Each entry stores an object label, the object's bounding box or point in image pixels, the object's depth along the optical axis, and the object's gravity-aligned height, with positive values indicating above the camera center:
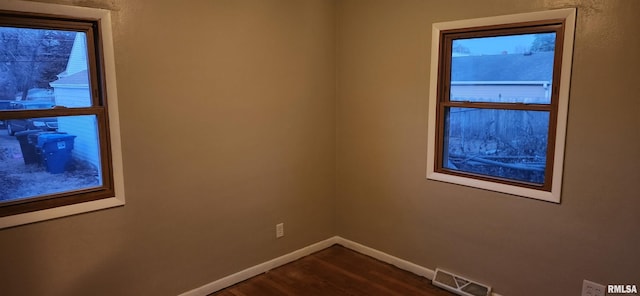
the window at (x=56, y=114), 2.28 -0.01
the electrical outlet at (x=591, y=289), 2.55 -1.05
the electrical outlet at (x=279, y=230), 3.57 -0.97
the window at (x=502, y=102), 2.60 +0.07
